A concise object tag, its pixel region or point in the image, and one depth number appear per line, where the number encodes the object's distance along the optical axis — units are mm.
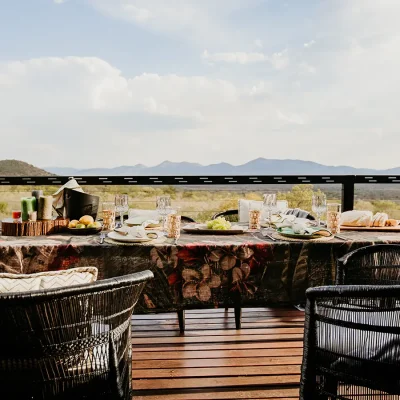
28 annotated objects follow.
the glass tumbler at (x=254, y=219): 2877
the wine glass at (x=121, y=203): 2639
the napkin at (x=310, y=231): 2502
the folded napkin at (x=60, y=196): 2820
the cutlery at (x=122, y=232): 2430
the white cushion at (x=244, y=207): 3539
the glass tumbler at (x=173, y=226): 2492
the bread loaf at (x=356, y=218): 2885
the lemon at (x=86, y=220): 2650
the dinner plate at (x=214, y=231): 2691
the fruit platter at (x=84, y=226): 2615
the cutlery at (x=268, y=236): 2496
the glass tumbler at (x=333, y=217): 2656
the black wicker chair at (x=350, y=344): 1349
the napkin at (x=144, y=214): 3209
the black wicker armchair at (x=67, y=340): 1168
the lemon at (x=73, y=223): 2665
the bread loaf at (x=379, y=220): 2881
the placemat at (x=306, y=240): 2445
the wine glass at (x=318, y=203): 2582
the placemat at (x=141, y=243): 2316
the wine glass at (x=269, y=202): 2797
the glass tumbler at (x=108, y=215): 2770
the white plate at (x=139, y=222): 2801
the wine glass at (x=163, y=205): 2570
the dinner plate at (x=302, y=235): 2463
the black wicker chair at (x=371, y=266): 1990
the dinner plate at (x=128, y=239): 2326
